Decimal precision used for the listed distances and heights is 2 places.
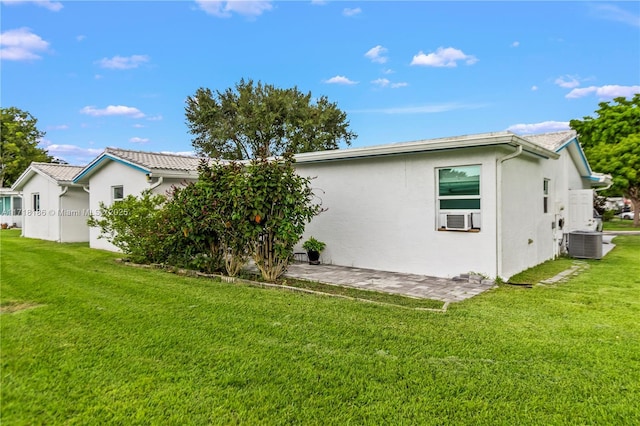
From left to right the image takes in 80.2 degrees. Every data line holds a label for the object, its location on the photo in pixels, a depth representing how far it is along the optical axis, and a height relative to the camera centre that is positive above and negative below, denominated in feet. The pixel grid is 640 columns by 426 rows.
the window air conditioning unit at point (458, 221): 26.14 -0.56
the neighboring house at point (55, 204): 53.98 +1.58
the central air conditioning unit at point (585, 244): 34.81 -2.98
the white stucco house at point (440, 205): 25.30 +0.65
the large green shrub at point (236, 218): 24.56 -0.29
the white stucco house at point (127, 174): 39.50 +4.49
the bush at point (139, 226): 31.42 -1.02
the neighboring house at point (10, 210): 84.02 +1.04
